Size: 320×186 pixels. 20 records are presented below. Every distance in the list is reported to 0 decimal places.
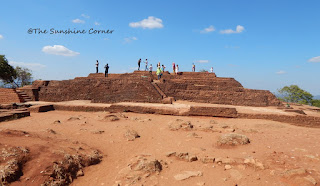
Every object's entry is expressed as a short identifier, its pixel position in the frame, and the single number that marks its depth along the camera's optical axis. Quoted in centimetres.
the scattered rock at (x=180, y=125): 614
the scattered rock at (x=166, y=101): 1088
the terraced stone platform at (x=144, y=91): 1178
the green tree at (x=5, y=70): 2419
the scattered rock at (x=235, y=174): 284
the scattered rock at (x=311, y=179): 242
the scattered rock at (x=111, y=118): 747
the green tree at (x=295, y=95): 2705
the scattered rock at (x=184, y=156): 356
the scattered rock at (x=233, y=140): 443
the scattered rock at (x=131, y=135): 519
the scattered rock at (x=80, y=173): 311
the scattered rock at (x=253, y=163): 306
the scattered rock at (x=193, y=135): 532
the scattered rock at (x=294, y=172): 267
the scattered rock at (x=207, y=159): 345
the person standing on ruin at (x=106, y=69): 1749
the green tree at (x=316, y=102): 2666
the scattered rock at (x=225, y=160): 332
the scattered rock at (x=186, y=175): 292
